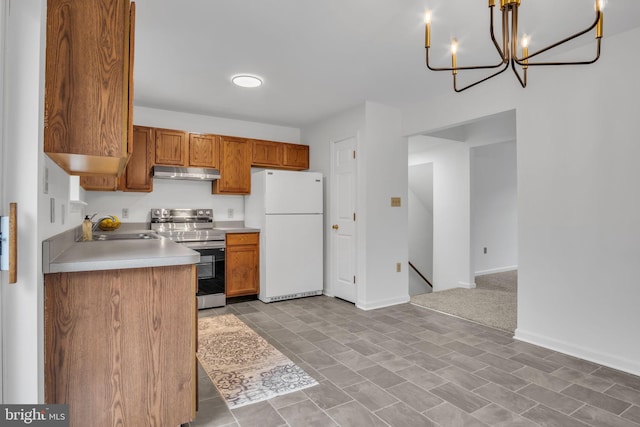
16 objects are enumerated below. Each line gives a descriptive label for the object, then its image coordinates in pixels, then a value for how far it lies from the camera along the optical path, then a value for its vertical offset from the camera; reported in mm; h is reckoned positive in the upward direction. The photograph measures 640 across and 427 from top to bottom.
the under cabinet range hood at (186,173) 4121 +500
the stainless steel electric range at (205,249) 4082 -410
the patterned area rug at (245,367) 2197 -1096
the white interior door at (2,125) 1239 +321
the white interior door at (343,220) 4316 -78
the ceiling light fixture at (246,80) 3377 +1307
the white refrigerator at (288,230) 4410 -209
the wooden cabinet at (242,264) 4355 -624
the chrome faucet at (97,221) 4005 -71
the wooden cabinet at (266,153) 4812 +841
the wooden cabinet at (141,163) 4074 +596
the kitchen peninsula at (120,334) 1489 -541
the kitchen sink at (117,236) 3378 -208
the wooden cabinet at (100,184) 3604 +330
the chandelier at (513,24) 1430 +829
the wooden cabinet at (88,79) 1468 +580
